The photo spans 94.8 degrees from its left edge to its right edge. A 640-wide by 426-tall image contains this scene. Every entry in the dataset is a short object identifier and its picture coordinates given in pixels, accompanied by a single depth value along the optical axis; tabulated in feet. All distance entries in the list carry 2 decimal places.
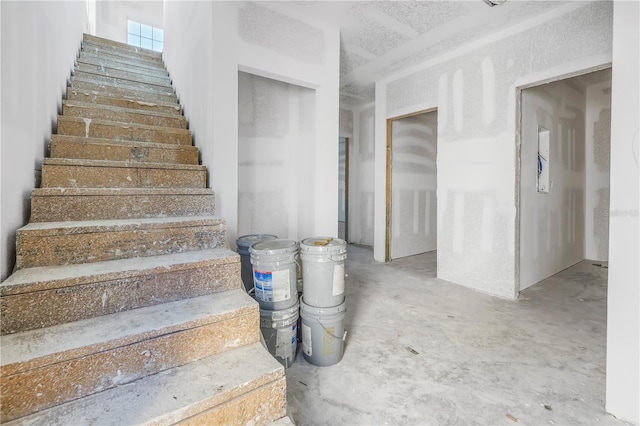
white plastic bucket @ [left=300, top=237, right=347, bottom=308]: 6.15
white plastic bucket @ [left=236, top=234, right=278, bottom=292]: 7.42
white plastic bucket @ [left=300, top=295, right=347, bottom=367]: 6.17
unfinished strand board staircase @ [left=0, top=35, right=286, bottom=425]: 3.33
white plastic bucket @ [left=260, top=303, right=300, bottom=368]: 6.16
